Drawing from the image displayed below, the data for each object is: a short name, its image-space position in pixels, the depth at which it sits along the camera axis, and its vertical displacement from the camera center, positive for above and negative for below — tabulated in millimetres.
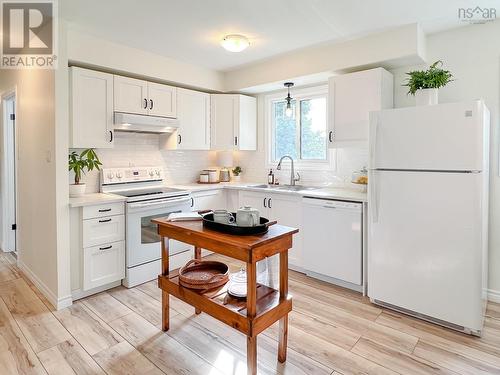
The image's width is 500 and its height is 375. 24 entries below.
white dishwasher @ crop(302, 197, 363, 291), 3049 -616
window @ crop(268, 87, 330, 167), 4043 +726
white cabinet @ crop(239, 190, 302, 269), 3592 -348
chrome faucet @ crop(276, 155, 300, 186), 4164 +74
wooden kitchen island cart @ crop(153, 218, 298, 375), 1776 -747
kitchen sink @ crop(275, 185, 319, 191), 4026 -86
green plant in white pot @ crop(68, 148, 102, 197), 3057 +151
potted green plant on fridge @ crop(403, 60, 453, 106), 2629 +818
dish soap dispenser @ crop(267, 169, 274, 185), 4440 +36
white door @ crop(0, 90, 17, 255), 4102 +155
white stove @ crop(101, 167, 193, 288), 3215 -329
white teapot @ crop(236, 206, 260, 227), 1909 -224
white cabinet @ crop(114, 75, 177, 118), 3398 +962
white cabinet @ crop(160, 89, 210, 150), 4000 +764
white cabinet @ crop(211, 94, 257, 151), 4406 +839
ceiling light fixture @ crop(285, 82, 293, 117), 3988 +982
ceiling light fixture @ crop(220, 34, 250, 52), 3069 +1366
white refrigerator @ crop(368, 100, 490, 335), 2305 -248
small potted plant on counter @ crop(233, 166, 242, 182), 4859 +103
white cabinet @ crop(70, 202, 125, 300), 2914 -641
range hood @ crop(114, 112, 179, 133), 3350 +653
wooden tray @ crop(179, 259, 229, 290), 2154 -694
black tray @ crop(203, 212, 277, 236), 1871 -291
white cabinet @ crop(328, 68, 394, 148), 3143 +819
